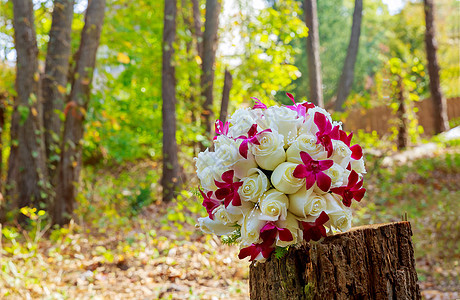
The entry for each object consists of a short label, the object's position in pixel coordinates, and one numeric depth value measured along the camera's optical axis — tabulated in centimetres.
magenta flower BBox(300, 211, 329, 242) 100
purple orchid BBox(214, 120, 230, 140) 107
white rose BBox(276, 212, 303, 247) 100
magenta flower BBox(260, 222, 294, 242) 99
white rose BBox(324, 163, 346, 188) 100
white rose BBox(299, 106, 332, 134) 104
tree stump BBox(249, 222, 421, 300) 101
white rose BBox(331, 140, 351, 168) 101
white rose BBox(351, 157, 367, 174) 105
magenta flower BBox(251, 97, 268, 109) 110
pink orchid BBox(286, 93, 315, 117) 106
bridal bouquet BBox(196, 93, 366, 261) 99
